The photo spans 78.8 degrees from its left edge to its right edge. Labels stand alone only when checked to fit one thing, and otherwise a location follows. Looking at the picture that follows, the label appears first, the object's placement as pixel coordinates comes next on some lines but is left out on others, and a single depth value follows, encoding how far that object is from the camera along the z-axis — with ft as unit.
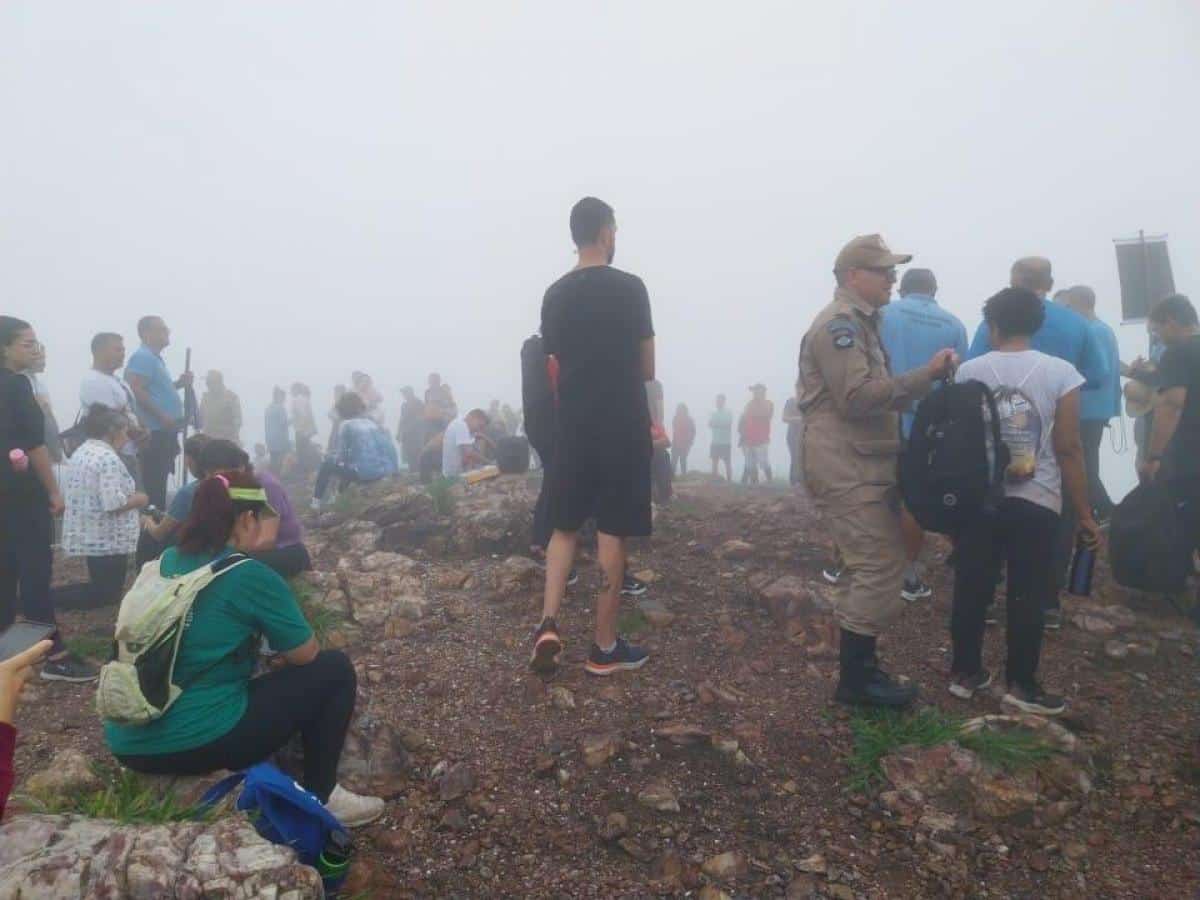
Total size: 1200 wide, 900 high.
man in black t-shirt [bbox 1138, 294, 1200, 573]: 14.85
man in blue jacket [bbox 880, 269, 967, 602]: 16.62
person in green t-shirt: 8.54
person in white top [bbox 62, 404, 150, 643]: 17.26
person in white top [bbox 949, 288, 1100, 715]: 11.47
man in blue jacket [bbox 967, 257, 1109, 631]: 14.97
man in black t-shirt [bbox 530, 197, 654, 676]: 12.48
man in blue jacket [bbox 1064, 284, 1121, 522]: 16.16
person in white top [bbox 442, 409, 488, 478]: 33.37
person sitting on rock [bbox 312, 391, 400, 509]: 30.30
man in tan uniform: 11.27
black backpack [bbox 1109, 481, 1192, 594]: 15.01
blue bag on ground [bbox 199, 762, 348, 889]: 7.88
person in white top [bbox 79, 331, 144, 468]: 20.33
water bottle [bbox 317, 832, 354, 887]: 8.20
